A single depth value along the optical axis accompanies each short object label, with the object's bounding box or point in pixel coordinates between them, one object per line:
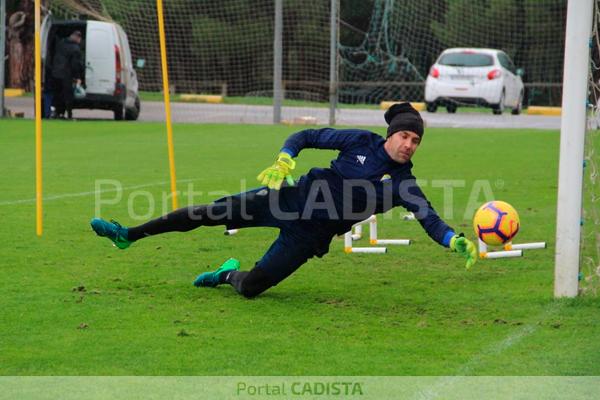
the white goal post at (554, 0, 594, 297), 11.71
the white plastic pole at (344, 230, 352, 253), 15.71
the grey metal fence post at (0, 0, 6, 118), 42.81
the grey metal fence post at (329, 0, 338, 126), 43.79
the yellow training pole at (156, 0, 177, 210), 18.47
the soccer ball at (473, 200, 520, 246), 12.17
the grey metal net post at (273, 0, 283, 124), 44.11
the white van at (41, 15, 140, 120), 44.77
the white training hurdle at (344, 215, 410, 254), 15.74
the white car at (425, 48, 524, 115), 50.60
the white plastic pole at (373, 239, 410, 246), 16.36
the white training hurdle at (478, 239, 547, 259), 15.21
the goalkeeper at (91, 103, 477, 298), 12.11
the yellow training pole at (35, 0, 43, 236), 16.86
